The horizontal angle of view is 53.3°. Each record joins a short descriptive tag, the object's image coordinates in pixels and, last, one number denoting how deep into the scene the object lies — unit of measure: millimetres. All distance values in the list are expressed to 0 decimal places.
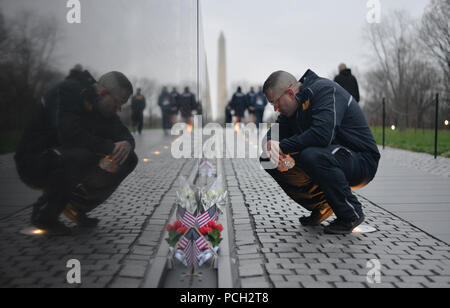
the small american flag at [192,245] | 3422
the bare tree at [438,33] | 17188
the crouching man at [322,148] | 4020
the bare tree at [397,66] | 21656
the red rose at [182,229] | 3625
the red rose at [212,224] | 3739
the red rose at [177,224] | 3668
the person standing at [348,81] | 9617
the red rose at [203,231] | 3721
